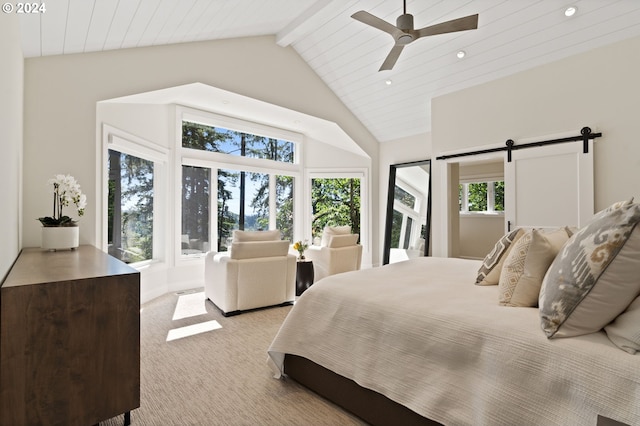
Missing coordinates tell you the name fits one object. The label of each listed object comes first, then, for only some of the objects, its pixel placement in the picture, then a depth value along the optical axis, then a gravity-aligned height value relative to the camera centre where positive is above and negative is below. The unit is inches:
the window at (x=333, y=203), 271.3 +8.6
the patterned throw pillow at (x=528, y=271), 63.1 -10.8
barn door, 146.5 +13.0
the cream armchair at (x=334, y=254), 199.9 -24.5
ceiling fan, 108.8 +61.0
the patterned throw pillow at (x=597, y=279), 46.6 -9.2
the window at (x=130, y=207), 154.5 +3.1
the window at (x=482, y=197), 272.4 +14.6
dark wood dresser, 54.9 -23.4
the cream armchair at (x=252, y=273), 143.4 -26.7
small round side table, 187.8 -34.7
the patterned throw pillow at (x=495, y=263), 83.9 -12.3
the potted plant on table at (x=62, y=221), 99.7 -2.5
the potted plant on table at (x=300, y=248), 191.2 -19.5
